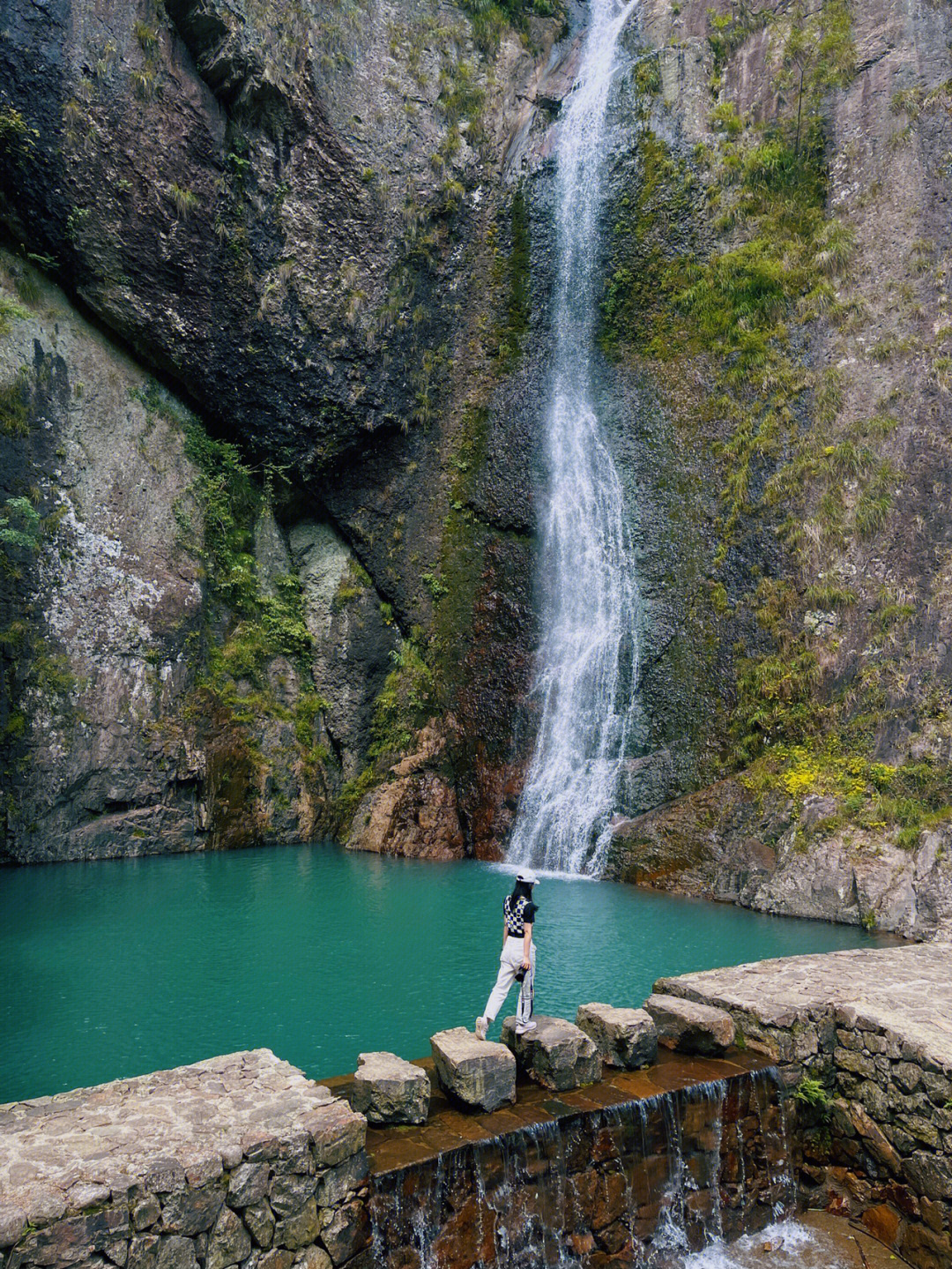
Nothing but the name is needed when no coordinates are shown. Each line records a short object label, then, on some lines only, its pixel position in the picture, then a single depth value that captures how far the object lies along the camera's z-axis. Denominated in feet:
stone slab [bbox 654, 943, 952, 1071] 20.29
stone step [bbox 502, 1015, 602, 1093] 19.80
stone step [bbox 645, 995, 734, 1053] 21.81
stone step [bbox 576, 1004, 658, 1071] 20.98
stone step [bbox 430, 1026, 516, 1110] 18.57
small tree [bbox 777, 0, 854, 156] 65.67
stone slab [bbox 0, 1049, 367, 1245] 13.30
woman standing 20.92
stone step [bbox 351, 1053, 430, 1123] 17.76
